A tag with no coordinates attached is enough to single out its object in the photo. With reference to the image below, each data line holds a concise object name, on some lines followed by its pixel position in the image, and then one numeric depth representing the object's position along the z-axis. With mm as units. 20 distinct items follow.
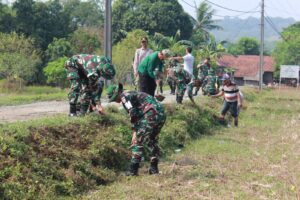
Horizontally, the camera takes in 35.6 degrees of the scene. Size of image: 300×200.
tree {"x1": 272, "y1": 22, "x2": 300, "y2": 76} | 62500
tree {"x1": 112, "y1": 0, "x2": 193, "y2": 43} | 45062
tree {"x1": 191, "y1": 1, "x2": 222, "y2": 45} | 48466
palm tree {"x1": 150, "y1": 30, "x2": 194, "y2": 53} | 34125
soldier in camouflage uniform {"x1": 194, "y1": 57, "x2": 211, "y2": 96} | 17822
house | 62000
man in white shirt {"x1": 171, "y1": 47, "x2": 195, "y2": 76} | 14327
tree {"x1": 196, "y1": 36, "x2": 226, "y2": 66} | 38281
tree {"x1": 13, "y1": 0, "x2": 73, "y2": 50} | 37281
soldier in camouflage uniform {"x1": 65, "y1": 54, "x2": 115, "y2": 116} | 8906
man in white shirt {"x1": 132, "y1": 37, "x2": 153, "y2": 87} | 11570
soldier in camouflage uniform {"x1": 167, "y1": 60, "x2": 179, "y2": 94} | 14534
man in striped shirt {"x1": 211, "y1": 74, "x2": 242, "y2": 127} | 13516
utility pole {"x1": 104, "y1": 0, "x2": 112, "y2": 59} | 18125
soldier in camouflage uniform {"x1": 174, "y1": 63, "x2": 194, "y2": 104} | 14008
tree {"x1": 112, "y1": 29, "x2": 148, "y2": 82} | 30355
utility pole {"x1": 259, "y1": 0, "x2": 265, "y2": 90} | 41844
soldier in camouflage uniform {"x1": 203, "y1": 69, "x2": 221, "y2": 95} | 17953
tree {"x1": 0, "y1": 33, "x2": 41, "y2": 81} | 28375
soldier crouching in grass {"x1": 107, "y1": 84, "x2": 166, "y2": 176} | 7379
